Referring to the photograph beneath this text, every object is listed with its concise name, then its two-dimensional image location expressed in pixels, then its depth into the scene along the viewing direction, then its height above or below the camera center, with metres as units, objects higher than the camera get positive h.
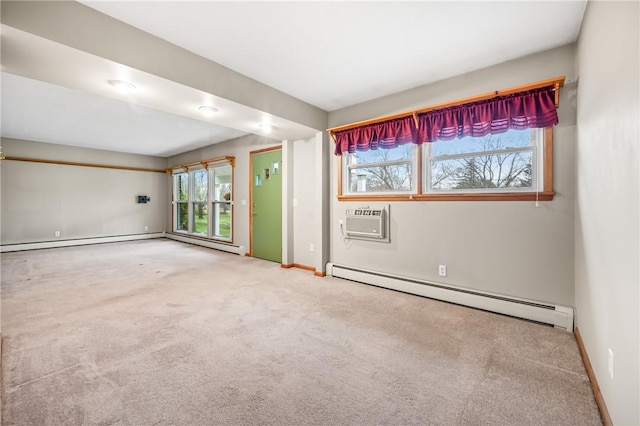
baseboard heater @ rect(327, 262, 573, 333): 2.41 -0.91
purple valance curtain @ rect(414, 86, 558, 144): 2.44 +0.92
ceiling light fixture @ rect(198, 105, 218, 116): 3.12 +1.19
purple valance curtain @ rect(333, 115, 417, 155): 3.26 +0.97
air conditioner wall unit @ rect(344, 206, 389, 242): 3.54 -0.17
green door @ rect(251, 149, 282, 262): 5.14 +0.13
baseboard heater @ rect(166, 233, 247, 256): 5.89 -0.77
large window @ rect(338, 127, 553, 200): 2.60 +0.46
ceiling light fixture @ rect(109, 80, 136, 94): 2.46 +1.17
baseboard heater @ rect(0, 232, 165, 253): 6.05 -0.72
